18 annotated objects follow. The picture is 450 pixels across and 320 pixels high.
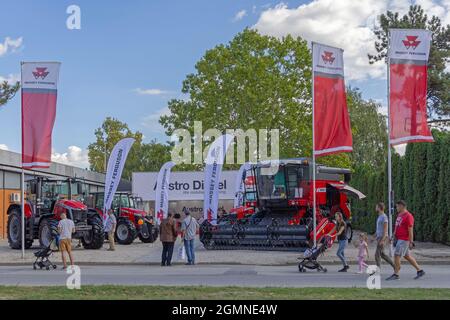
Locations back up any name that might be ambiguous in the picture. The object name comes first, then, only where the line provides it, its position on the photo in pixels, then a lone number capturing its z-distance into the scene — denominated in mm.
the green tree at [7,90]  36812
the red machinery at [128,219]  31500
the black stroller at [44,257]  19578
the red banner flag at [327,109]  22031
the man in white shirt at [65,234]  18906
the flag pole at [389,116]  21859
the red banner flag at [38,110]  22703
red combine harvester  24797
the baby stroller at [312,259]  18188
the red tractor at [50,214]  26641
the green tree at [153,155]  52500
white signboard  46562
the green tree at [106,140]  78875
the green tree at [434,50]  48531
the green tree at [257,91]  47281
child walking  17669
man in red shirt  15805
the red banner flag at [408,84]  21531
